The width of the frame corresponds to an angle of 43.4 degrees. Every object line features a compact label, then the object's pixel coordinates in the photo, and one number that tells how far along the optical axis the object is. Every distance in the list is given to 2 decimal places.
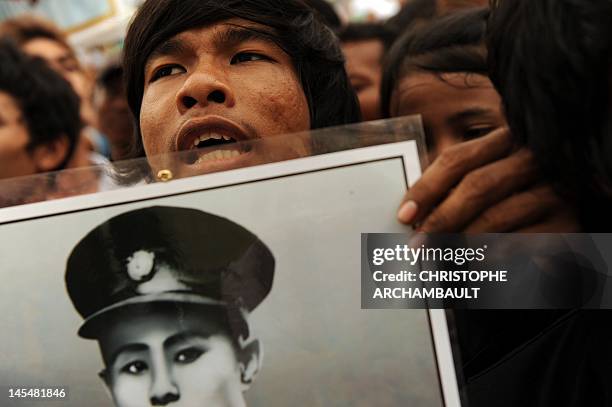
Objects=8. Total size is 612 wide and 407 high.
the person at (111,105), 1.83
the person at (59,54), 2.04
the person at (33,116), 1.61
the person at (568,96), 0.81
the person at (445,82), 1.20
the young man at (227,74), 1.03
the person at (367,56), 1.67
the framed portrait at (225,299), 0.84
